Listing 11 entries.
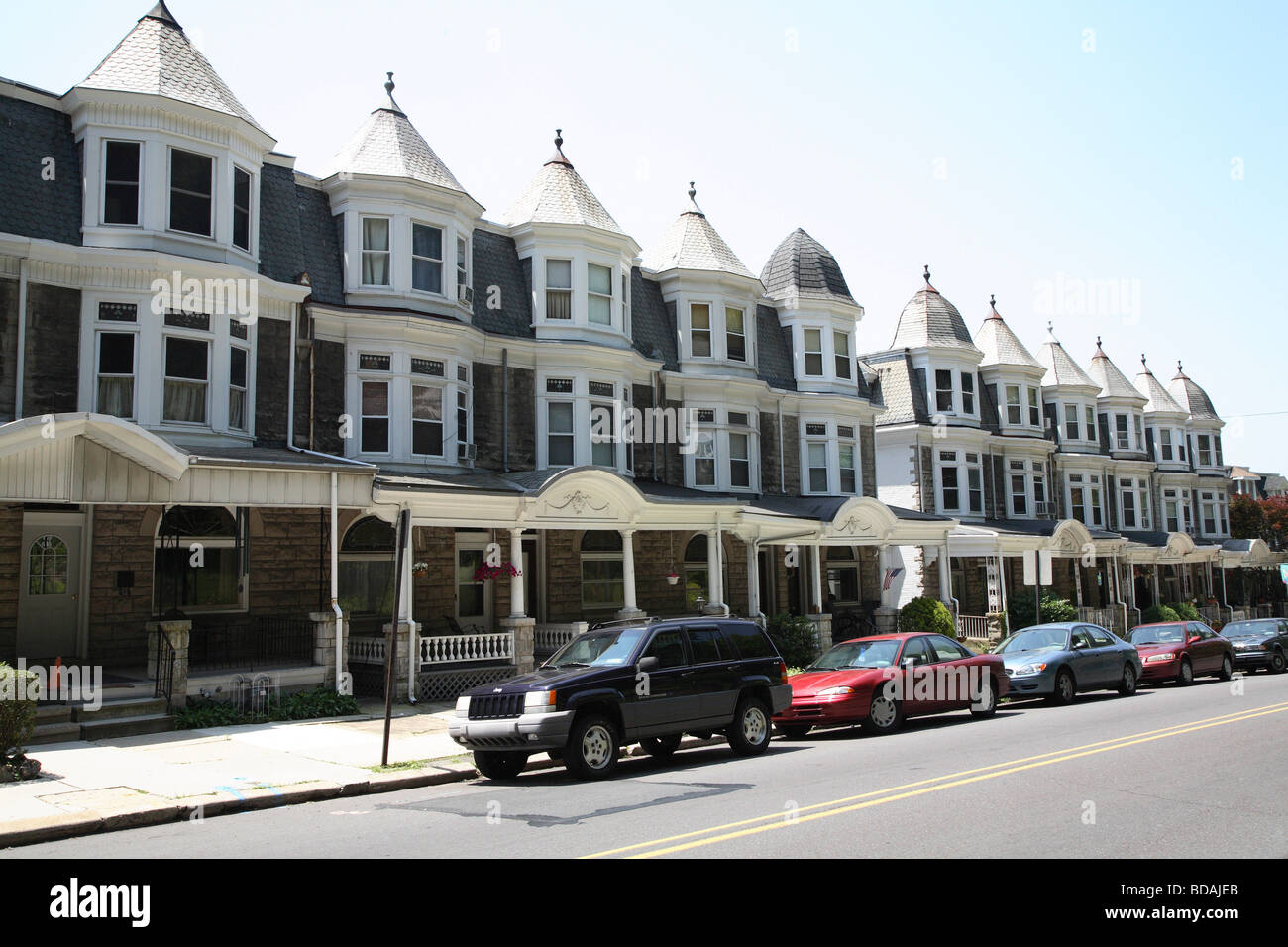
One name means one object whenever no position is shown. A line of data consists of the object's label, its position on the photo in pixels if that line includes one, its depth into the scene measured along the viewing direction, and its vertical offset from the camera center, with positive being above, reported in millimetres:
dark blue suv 11078 -1343
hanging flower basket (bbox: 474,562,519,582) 19703 +276
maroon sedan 22500 -1861
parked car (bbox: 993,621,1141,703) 17969 -1636
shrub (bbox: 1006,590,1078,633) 32312 -1240
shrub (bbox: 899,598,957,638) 27531 -1135
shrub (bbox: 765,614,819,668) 24047 -1447
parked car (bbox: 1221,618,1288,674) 26688 -1996
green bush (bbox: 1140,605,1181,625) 39125 -1722
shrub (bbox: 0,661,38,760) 11148 -1233
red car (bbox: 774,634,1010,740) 14500 -1610
